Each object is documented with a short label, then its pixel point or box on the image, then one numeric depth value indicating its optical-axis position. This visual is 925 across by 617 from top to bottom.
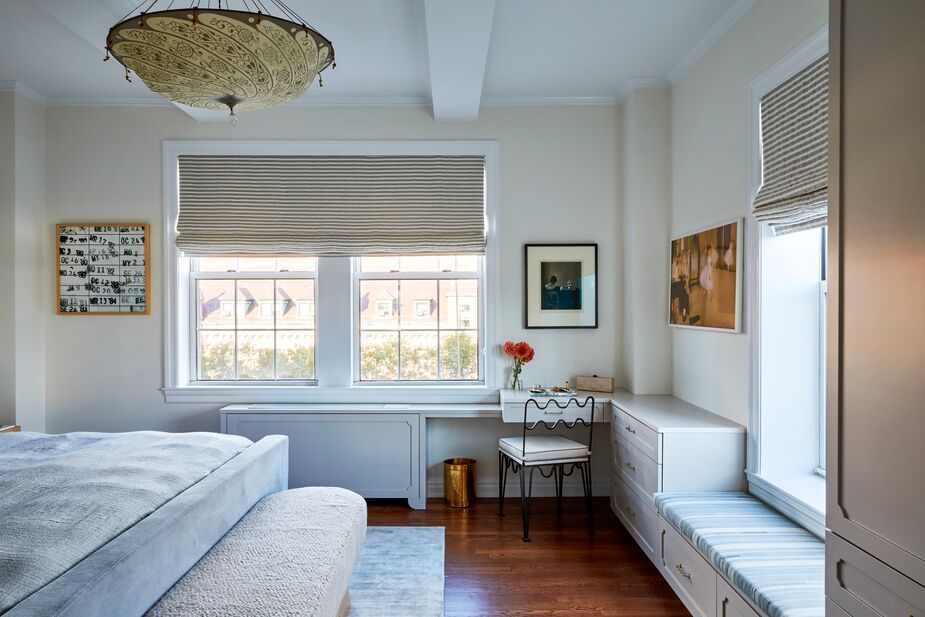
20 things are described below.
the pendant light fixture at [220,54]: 1.88
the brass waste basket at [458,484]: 3.94
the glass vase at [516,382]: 4.08
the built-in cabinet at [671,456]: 2.82
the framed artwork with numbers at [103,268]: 4.10
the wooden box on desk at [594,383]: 3.95
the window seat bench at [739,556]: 1.85
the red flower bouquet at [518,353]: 3.99
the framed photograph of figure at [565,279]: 4.12
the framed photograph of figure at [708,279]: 2.91
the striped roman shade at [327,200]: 4.12
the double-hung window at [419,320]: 4.27
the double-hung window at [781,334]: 2.62
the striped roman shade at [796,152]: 2.21
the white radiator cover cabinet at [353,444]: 3.92
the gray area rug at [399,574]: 2.62
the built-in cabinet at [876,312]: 1.17
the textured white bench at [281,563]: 1.67
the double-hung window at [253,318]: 4.26
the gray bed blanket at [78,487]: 1.53
